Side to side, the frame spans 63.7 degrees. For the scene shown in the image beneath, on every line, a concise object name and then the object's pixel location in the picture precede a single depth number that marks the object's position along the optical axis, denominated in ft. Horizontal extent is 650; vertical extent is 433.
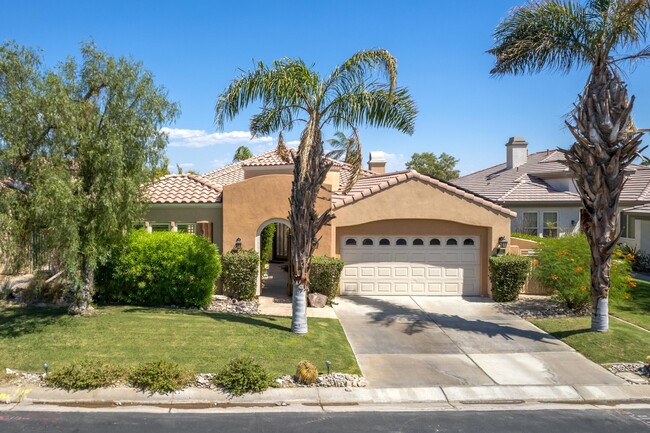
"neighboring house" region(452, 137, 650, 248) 82.38
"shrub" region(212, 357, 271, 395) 30.07
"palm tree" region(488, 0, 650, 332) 39.27
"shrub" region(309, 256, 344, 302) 51.49
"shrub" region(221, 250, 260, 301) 52.06
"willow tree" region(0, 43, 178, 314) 36.01
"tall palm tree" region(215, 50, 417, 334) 39.93
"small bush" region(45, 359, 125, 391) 29.73
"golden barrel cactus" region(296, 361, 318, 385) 31.09
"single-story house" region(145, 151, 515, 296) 54.75
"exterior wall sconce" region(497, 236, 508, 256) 54.84
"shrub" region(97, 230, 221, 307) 46.88
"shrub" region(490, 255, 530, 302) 53.21
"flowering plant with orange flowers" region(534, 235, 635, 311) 46.73
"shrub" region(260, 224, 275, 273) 71.31
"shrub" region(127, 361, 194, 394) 29.66
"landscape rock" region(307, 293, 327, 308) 50.85
